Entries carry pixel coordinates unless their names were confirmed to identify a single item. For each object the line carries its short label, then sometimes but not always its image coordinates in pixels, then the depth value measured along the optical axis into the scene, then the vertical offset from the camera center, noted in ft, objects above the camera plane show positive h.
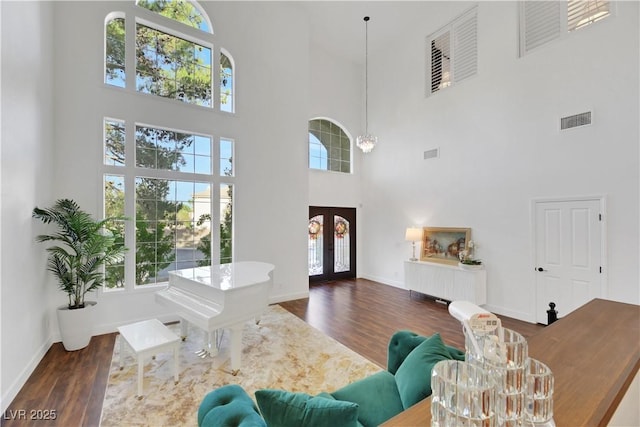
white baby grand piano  9.36 -3.06
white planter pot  11.25 -4.49
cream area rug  8.04 -5.61
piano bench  8.52 -4.03
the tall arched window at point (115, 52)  13.88 +8.21
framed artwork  18.22 -1.96
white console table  16.58 -4.29
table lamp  20.12 -1.46
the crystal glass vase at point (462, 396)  2.27 -1.51
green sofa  3.35 -2.82
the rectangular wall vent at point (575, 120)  13.12 +4.52
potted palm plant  11.27 -1.87
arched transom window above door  24.48 +6.21
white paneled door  12.91 -1.93
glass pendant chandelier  19.22 +10.31
